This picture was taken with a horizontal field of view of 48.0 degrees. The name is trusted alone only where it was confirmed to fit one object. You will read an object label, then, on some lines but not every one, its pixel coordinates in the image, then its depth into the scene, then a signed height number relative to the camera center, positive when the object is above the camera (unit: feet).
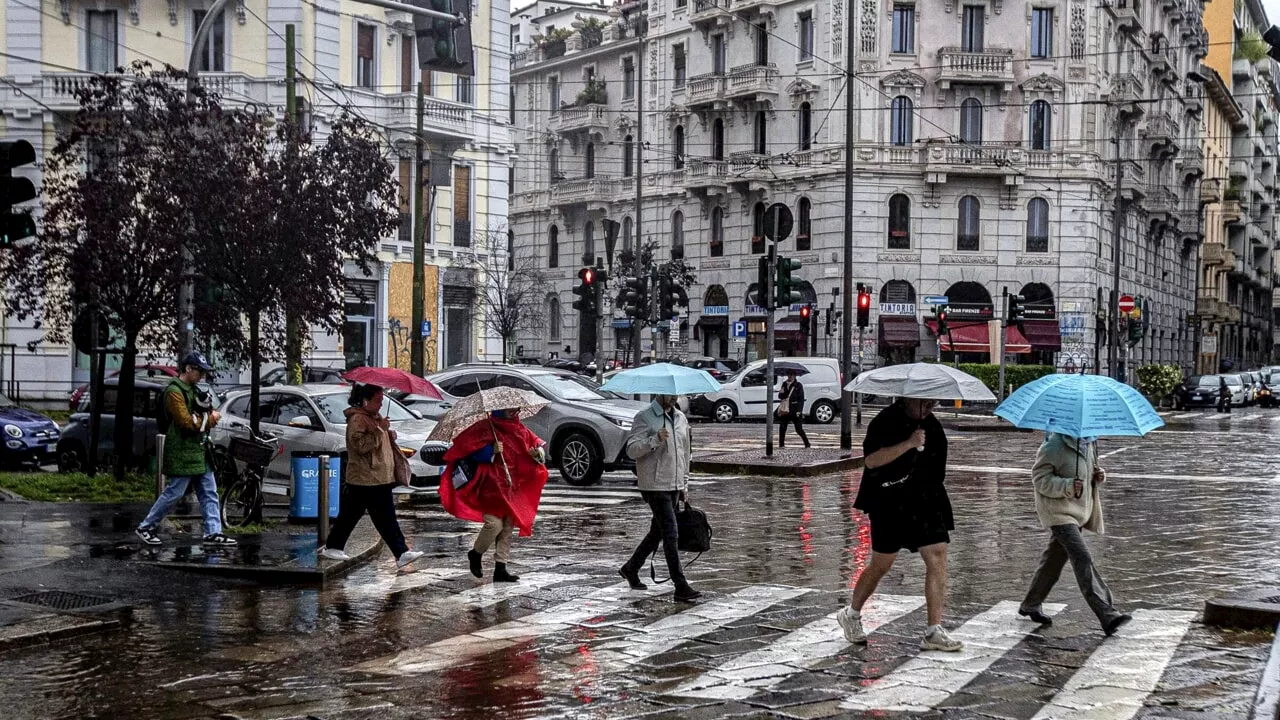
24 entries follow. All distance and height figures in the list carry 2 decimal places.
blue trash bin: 46.88 -4.72
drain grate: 33.37 -6.09
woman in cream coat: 30.50 -3.26
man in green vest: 41.91 -2.87
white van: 124.67 -4.13
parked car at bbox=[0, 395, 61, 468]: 73.82 -5.03
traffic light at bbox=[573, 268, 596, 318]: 98.17 +3.76
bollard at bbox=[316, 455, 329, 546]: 41.88 -4.91
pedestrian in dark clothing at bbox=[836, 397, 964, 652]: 28.60 -2.89
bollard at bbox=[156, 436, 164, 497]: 47.29 -3.92
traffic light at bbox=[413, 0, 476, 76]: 50.65 +10.81
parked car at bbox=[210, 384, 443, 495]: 58.95 -3.43
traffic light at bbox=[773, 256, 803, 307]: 80.38 +3.44
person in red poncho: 37.86 -3.59
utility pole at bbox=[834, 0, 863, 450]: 85.71 +4.68
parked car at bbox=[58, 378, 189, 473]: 67.62 -4.32
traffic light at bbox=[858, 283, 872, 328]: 111.77 +3.41
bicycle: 45.98 -4.59
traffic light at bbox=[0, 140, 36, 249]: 35.47 +3.69
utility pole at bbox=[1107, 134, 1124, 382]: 155.84 +4.87
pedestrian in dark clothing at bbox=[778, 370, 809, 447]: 89.30 -3.60
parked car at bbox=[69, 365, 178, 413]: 84.94 -1.90
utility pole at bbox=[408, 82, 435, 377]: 97.09 +5.98
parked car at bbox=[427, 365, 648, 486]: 67.15 -3.68
